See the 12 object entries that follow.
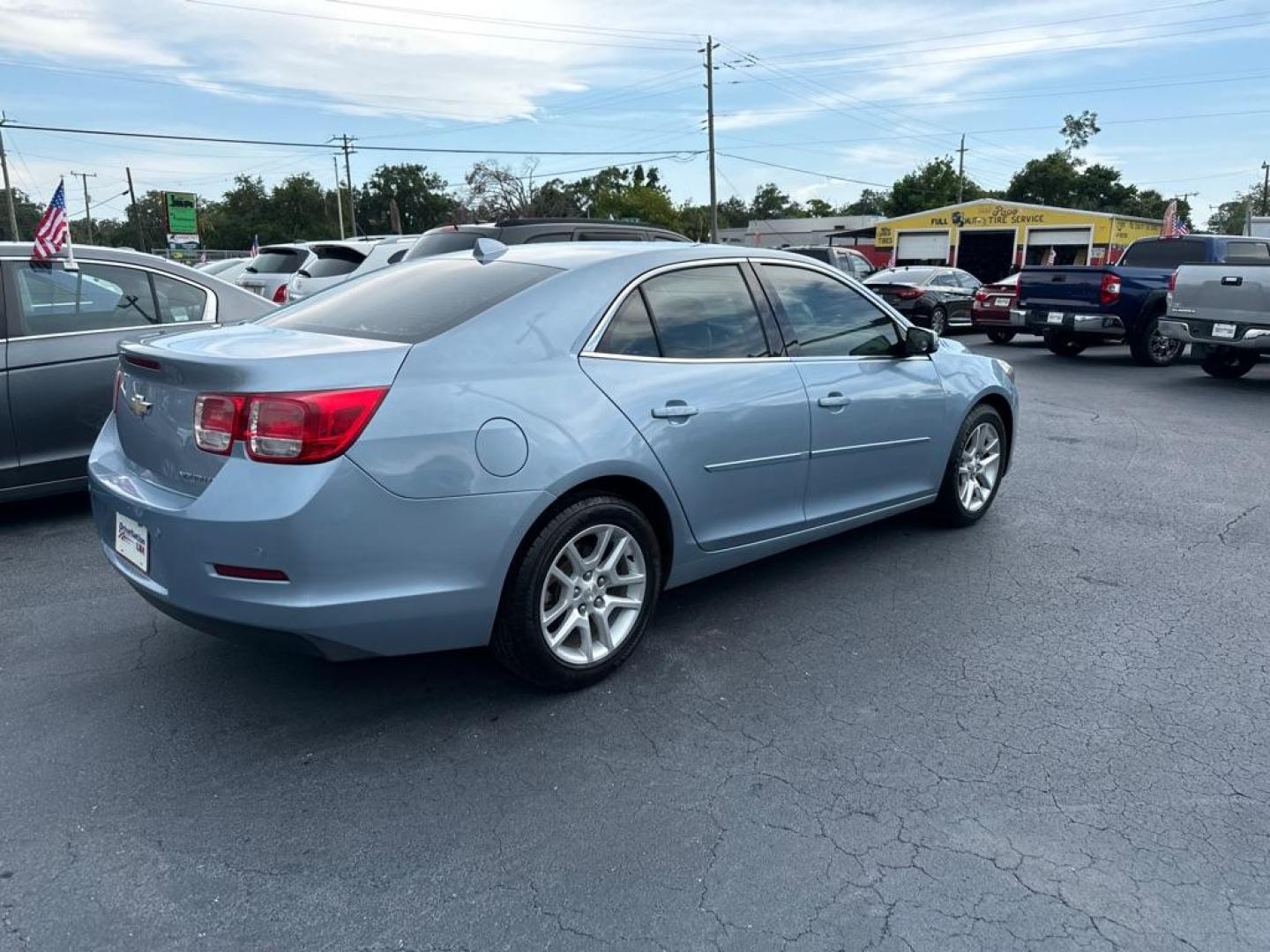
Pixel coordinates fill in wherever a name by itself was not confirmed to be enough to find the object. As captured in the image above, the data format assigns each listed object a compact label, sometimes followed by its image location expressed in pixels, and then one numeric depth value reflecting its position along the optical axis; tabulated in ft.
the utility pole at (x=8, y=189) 147.74
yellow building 138.51
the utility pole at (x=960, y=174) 236.75
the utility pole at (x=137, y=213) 225.97
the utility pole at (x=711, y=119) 134.21
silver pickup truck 34.65
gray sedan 16.78
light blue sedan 9.23
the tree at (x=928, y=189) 258.16
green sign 166.81
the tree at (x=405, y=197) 297.94
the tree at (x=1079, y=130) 278.67
